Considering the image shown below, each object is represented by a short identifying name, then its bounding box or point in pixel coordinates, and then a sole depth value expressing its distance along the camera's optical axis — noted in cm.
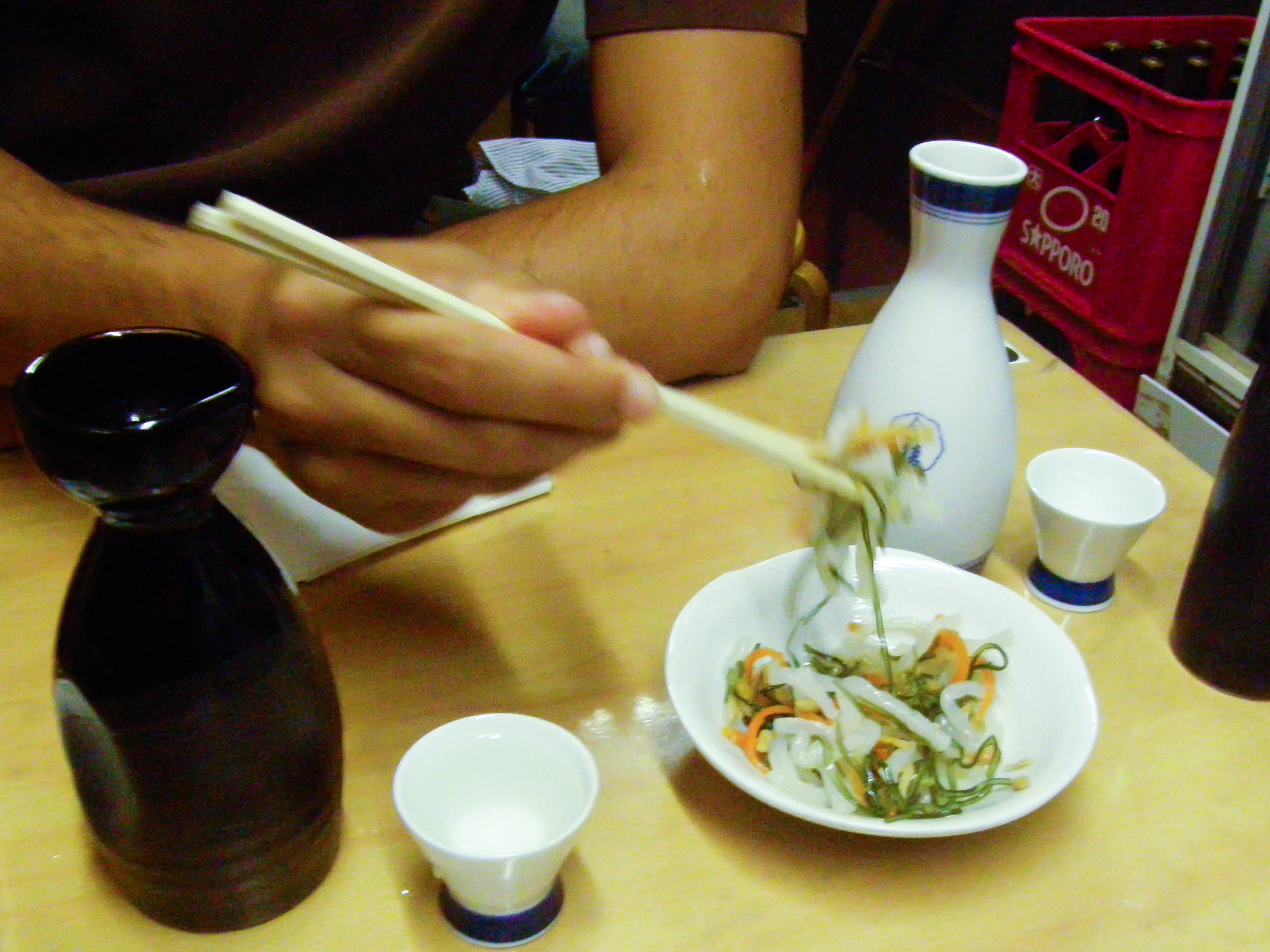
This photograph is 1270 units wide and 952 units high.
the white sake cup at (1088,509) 75
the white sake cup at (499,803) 52
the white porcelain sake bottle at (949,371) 75
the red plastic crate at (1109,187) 156
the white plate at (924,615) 56
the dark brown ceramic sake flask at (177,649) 43
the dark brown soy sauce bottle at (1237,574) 67
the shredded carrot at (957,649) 69
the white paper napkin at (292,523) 77
